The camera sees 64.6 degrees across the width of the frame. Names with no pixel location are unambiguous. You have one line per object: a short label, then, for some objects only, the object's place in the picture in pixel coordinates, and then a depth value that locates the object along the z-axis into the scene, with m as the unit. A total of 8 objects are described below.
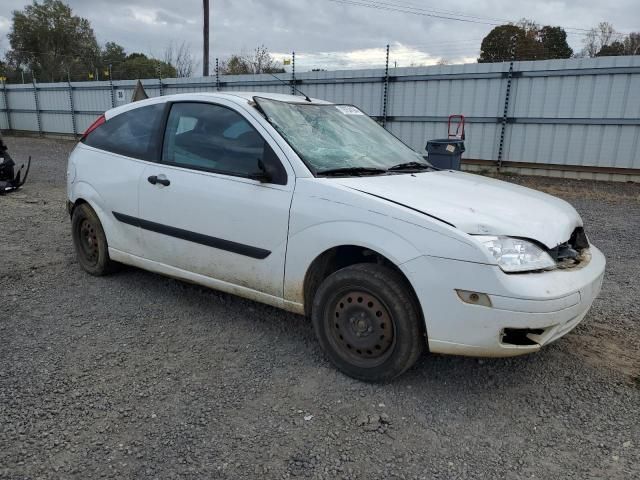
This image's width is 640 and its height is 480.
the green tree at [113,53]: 48.00
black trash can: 8.30
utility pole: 20.97
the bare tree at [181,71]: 28.28
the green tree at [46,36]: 46.50
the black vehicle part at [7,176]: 8.76
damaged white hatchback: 2.54
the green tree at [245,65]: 23.88
